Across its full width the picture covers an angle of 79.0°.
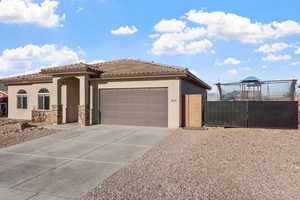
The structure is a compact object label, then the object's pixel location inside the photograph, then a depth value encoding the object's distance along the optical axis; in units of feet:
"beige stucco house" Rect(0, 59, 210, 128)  39.91
